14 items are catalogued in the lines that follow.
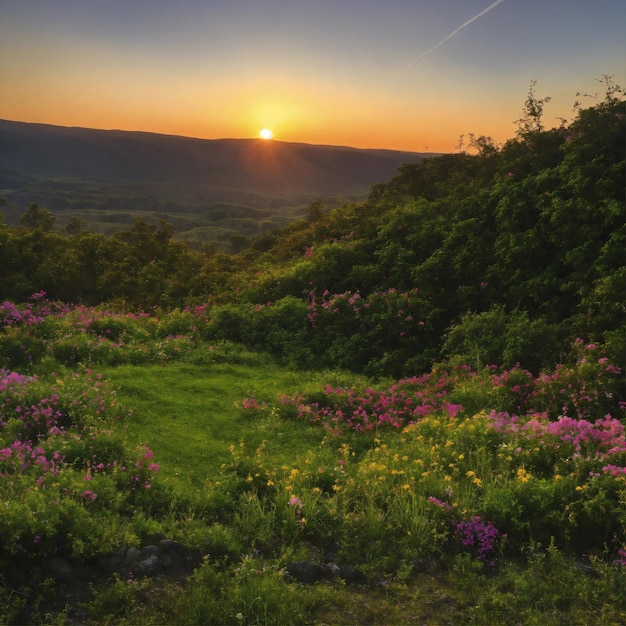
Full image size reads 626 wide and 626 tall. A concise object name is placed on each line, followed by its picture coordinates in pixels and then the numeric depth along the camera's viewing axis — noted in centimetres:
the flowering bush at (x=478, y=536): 572
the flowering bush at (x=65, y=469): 527
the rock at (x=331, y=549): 573
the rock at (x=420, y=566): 554
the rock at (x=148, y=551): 539
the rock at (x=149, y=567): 520
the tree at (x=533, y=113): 1602
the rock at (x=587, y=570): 544
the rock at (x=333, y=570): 544
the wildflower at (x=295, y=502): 623
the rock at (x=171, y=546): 556
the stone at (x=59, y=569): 506
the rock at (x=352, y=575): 538
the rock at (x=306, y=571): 535
